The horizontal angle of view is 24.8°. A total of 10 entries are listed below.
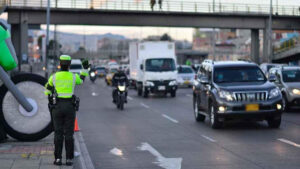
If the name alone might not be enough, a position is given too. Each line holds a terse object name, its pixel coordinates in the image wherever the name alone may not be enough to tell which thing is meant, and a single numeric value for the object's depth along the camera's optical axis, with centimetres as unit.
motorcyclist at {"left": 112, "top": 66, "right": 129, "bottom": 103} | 2866
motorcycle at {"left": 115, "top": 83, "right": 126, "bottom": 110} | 2744
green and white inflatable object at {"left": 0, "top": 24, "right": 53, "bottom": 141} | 1328
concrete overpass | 5856
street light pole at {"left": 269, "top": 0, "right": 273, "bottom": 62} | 6456
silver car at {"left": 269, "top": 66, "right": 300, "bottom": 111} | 2448
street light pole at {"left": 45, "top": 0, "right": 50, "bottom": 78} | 5244
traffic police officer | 1076
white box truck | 3788
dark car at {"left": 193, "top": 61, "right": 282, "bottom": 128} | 1786
